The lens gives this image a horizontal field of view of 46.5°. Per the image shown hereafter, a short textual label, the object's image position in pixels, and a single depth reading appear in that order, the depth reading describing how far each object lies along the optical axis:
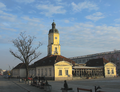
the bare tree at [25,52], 34.69
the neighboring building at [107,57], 69.81
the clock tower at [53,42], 53.47
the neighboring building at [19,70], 63.34
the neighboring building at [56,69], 38.94
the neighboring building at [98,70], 44.48
